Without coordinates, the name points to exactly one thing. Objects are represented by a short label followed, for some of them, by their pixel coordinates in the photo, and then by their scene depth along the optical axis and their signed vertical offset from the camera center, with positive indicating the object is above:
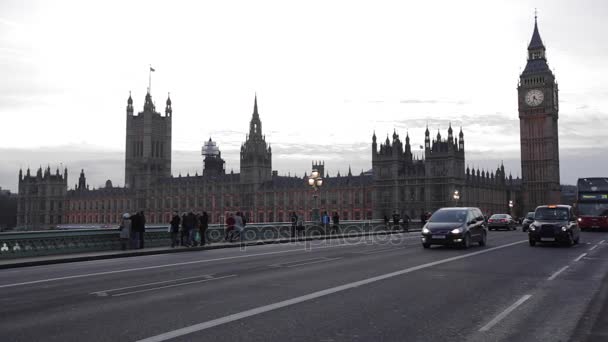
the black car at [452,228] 23.72 -0.92
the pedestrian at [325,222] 40.80 -1.15
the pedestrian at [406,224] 49.98 -1.55
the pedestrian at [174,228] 28.28 -1.09
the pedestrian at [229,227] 31.89 -1.17
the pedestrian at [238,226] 32.56 -1.12
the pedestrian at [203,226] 29.45 -1.01
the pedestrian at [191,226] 28.85 -0.99
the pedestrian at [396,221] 50.49 -1.32
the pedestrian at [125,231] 25.41 -1.11
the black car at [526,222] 46.22 -1.32
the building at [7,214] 173.50 -2.47
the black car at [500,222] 51.25 -1.41
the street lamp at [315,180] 39.04 +1.77
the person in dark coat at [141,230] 26.20 -1.09
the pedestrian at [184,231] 28.83 -1.25
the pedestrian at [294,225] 37.15 -1.22
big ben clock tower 127.81 +15.96
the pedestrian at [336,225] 43.34 -1.46
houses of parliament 102.25 +4.86
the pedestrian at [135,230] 26.06 -1.09
